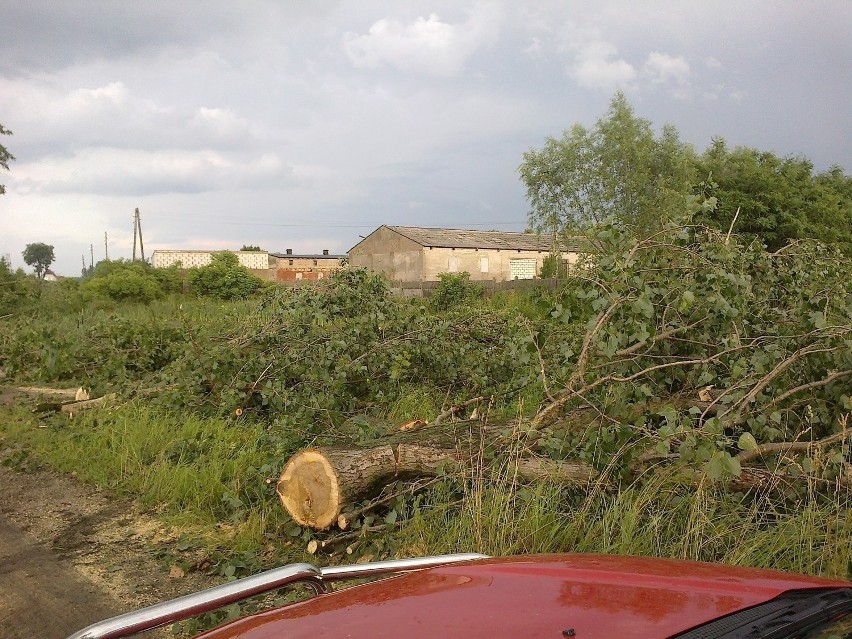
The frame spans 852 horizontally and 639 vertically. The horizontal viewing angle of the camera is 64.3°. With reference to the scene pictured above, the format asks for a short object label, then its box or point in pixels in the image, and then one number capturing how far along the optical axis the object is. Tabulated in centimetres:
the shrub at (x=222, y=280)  2752
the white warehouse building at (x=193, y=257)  4516
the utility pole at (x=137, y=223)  4703
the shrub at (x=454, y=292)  1850
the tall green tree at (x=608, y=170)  3312
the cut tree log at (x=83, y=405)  770
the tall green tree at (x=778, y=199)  2712
